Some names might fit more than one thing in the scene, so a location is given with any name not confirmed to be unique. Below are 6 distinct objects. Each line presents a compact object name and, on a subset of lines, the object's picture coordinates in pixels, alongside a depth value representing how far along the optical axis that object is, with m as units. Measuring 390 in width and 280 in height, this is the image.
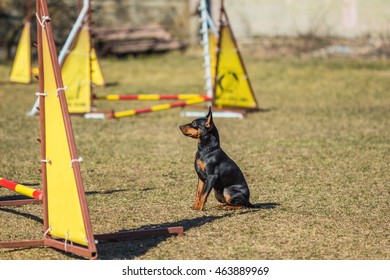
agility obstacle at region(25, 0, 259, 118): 26.04
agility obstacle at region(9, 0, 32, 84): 33.35
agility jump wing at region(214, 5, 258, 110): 27.32
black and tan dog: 14.23
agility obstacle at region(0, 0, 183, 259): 11.22
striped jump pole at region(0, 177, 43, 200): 12.48
